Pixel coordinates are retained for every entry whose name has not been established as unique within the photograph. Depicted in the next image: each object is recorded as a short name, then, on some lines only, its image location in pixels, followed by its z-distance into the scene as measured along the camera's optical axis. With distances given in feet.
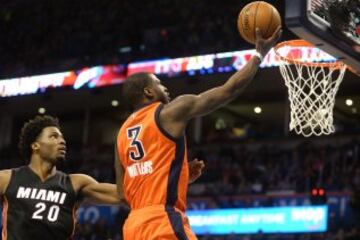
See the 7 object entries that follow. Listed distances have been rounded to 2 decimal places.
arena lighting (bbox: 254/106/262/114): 71.61
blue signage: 50.33
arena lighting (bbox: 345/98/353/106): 63.09
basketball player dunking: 12.40
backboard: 18.43
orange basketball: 13.56
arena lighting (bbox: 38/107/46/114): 77.77
